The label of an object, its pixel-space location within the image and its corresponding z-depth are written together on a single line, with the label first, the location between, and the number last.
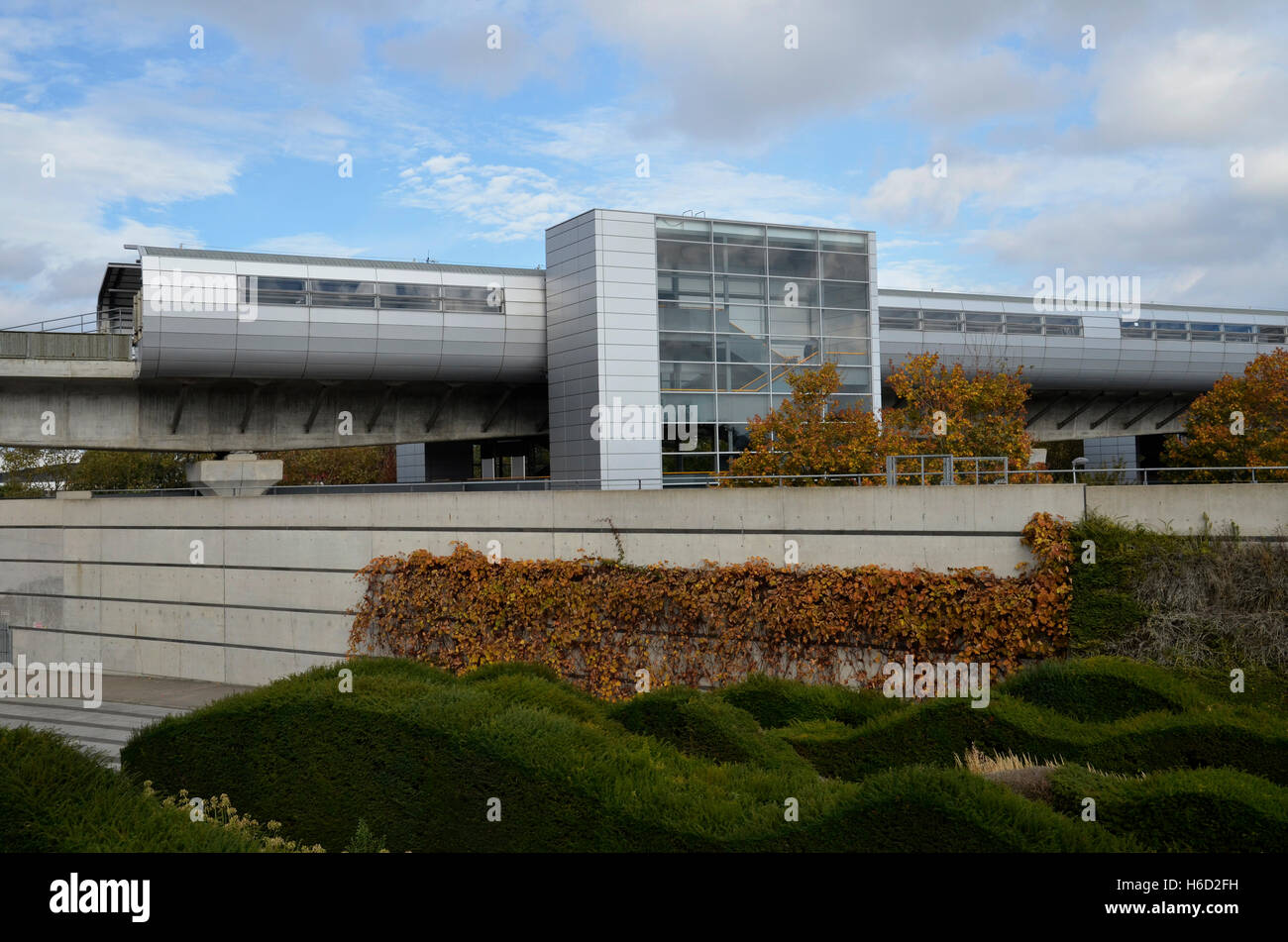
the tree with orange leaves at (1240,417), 30.80
